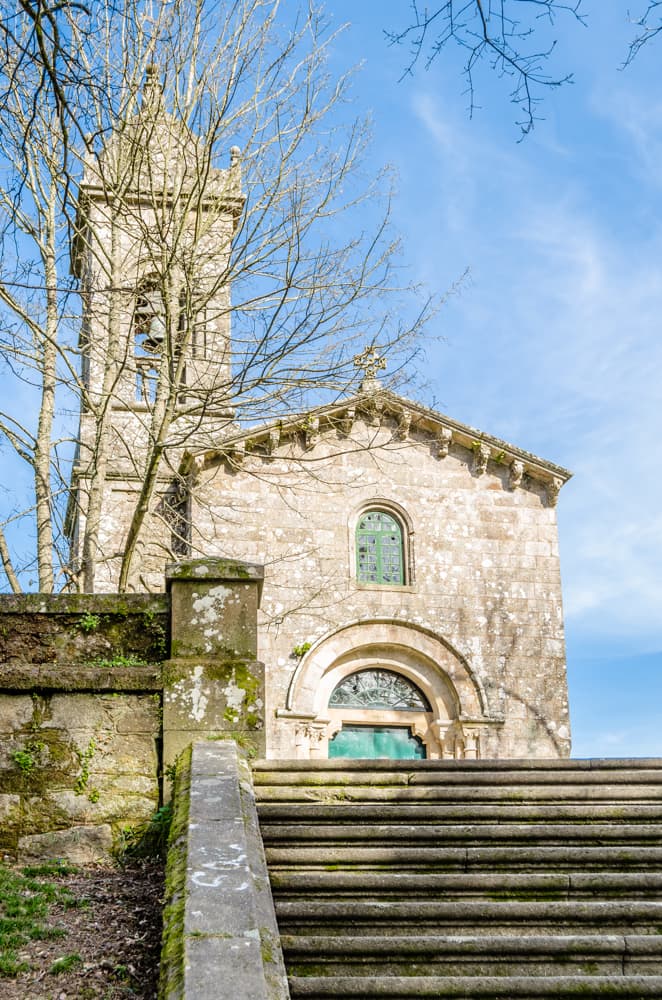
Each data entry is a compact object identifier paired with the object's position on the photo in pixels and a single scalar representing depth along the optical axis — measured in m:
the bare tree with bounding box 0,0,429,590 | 12.03
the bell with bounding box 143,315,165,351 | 15.05
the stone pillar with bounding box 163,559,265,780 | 7.45
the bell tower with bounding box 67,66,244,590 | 12.16
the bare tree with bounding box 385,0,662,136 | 4.96
